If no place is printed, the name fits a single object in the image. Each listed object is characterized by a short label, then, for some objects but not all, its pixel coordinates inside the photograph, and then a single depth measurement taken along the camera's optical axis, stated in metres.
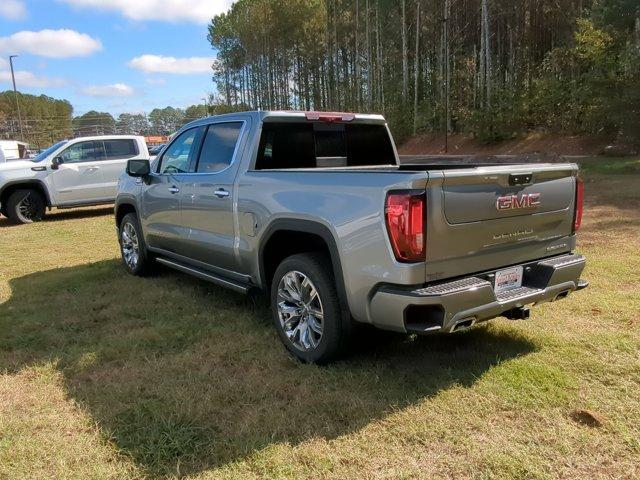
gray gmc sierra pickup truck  3.01
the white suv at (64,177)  11.47
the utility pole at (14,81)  39.19
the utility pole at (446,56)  28.56
